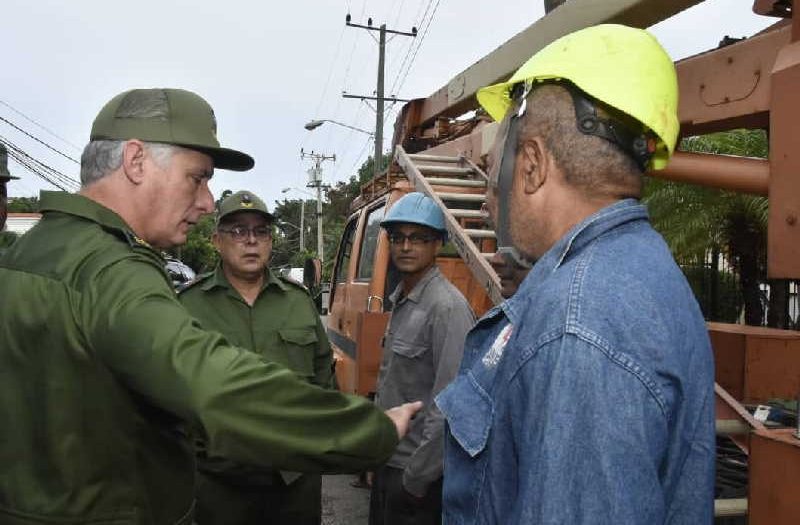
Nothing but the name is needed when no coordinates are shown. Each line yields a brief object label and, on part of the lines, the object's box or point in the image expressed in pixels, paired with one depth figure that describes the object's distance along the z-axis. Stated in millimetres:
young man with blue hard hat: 2943
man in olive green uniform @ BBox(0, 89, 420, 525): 1476
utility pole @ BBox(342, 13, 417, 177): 25547
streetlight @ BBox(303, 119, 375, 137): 31031
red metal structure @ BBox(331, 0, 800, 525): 1597
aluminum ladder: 3709
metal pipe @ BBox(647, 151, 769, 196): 2127
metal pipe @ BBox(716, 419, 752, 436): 2180
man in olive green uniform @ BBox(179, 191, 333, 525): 3266
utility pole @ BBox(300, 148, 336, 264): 42750
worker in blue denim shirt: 1000
